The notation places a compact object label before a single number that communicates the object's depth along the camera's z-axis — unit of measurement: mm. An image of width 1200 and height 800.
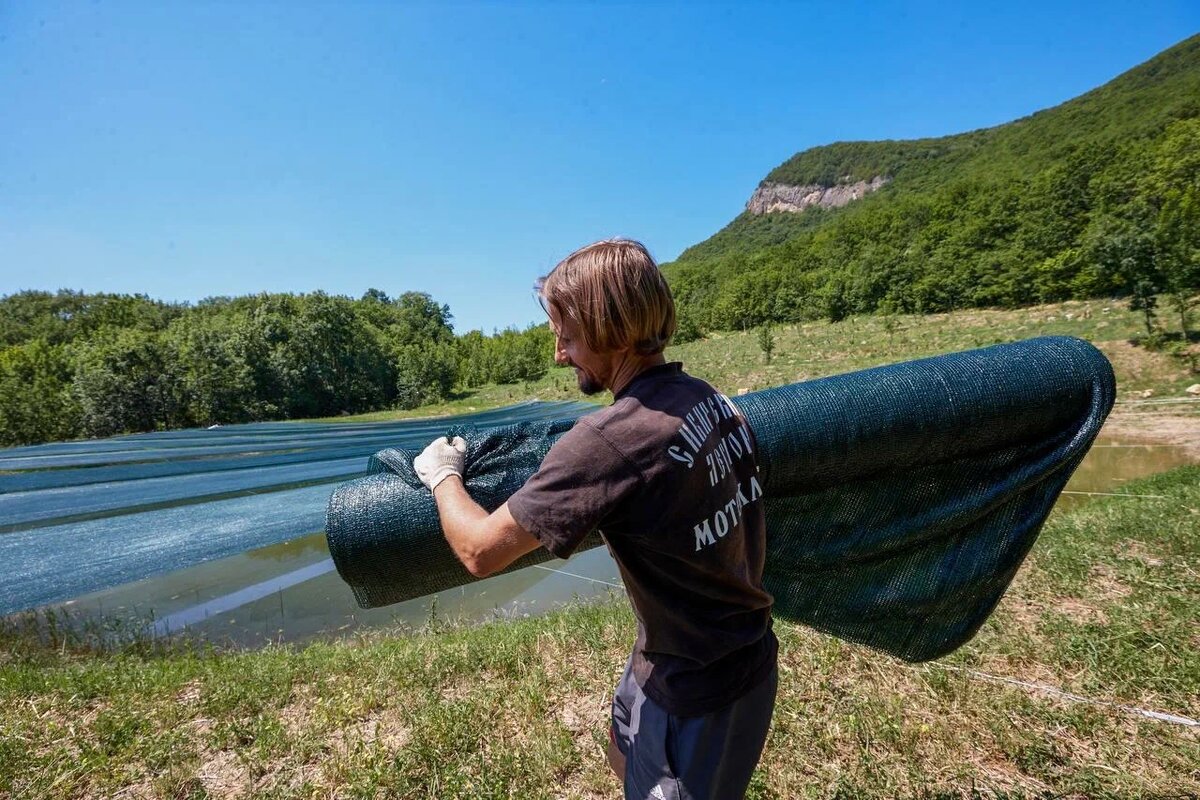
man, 995
